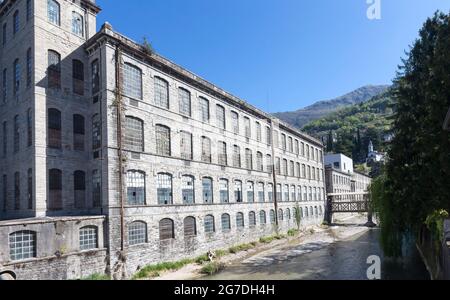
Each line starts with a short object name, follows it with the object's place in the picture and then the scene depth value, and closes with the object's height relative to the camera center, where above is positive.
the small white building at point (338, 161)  76.88 +4.08
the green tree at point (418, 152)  15.39 +1.27
